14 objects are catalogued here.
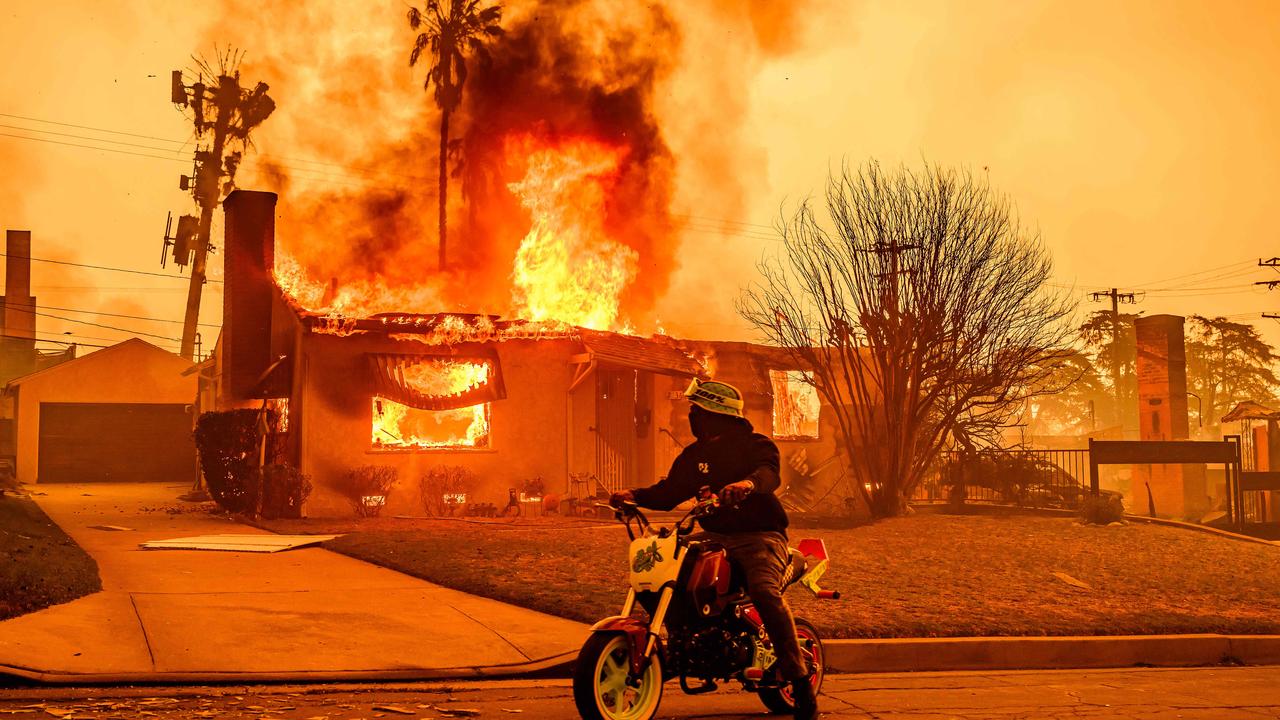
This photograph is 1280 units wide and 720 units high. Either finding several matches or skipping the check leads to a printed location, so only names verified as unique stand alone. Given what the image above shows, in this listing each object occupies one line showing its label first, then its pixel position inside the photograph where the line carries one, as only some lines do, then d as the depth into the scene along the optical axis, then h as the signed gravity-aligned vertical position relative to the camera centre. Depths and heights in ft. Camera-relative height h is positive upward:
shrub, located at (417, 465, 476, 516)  65.10 -2.72
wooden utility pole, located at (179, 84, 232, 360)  134.37 +28.79
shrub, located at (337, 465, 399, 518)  63.52 -2.67
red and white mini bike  17.72 -3.09
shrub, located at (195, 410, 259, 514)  63.82 -1.17
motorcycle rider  18.90 -0.97
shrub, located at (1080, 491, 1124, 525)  59.21 -3.56
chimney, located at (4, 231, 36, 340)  209.05 +27.18
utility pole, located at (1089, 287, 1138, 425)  199.72 +24.74
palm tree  103.09 +35.65
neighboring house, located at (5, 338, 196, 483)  130.82 +2.34
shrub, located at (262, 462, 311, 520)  61.16 -2.74
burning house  64.39 +2.89
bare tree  65.46 +6.62
